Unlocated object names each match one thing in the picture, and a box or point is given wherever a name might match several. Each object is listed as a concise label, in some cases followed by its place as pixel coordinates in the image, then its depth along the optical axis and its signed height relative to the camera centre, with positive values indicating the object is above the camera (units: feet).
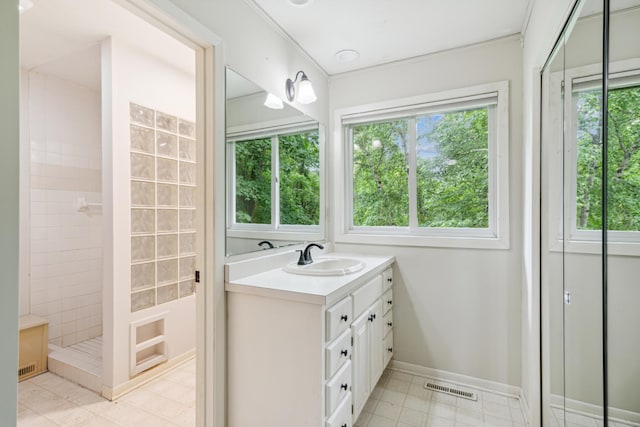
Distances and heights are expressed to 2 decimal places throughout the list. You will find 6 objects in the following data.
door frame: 5.09 -0.41
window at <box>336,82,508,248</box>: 7.27 +1.06
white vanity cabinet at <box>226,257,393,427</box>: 4.58 -2.17
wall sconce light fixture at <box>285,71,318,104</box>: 6.99 +2.71
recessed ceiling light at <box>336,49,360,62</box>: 7.48 +3.77
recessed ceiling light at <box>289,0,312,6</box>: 5.75 +3.83
